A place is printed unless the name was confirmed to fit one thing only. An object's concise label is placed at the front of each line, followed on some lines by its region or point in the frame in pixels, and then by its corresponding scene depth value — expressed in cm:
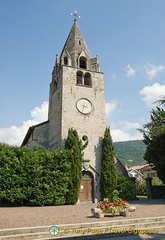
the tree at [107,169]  1672
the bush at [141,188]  3111
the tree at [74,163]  1494
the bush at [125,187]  1666
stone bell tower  1797
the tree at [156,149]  1742
